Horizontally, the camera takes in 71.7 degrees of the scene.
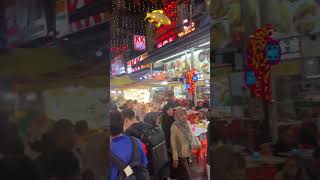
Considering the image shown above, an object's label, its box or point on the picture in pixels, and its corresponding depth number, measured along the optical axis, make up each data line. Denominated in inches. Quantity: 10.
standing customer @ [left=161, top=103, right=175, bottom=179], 154.5
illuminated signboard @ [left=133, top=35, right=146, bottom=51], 470.5
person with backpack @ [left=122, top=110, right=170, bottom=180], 119.8
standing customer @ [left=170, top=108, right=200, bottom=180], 146.4
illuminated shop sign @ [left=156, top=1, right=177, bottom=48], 303.4
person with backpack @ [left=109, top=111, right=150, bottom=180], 85.2
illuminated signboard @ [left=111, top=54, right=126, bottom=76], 565.4
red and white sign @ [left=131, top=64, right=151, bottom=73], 440.9
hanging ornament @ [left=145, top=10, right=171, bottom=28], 250.9
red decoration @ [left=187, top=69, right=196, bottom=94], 265.5
